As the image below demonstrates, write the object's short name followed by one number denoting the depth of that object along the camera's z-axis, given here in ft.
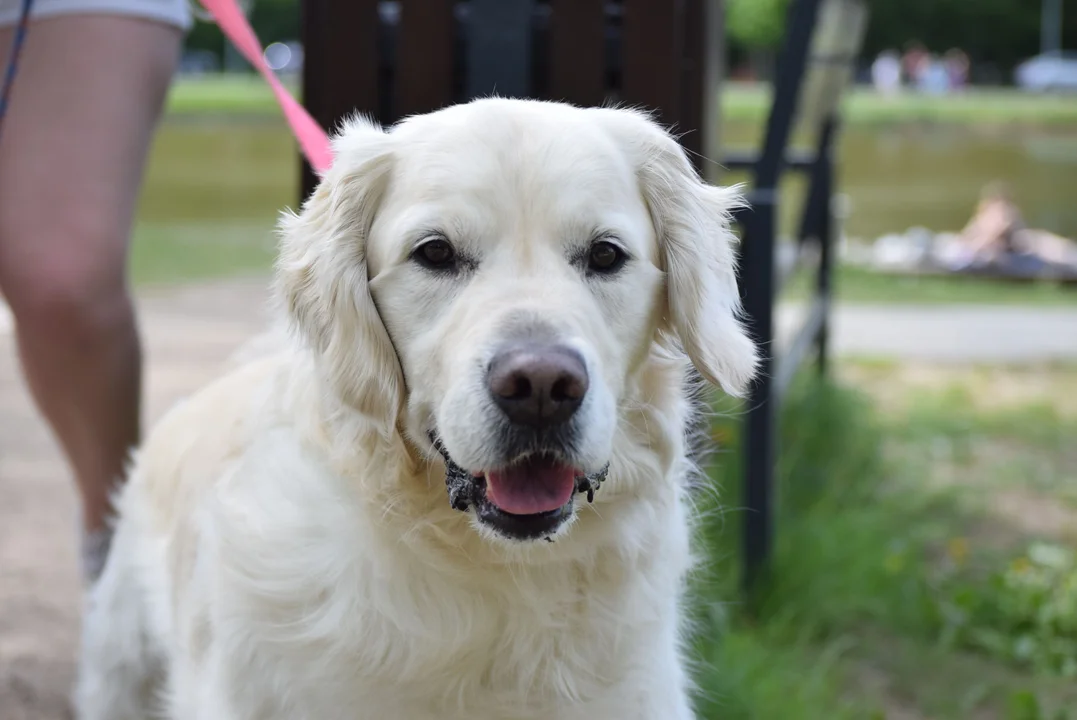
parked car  155.12
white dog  6.72
